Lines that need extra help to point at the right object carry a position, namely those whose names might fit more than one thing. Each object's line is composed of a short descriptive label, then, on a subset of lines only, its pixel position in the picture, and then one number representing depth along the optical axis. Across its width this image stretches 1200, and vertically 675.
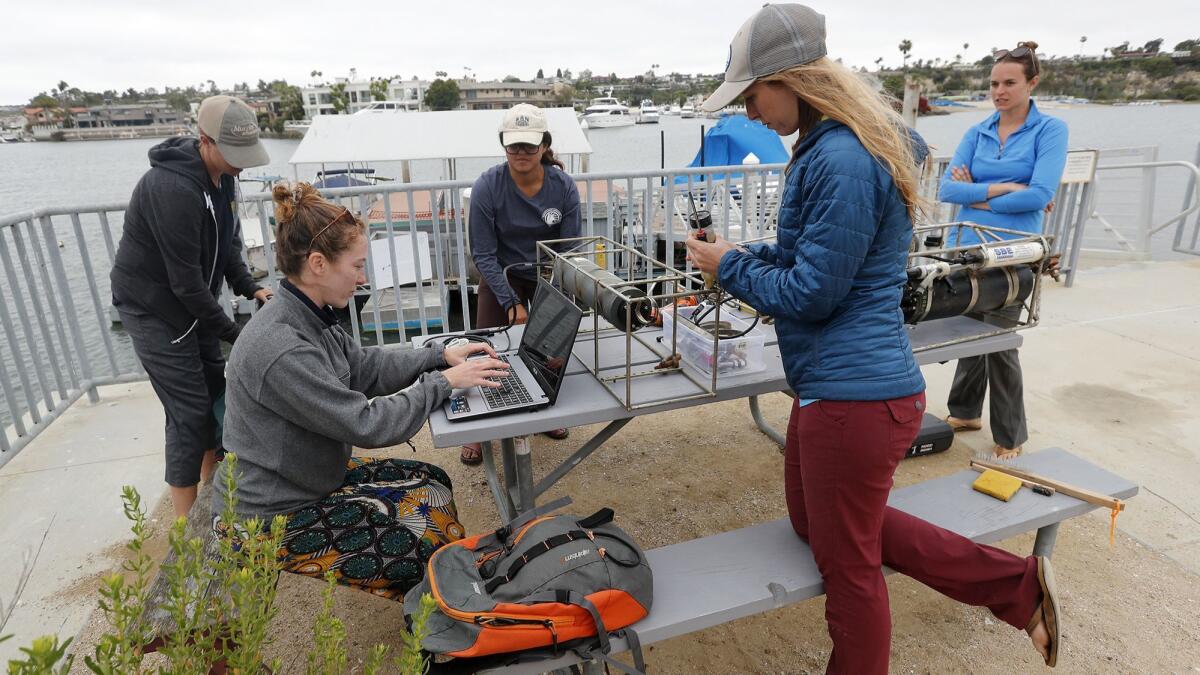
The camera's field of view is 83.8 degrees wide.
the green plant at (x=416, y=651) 1.00
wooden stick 2.22
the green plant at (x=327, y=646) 1.09
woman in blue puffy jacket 1.57
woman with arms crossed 3.09
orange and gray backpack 1.58
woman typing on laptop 1.83
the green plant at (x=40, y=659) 0.72
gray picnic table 2.03
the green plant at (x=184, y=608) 0.98
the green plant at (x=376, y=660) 1.06
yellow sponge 2.29
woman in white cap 3.24
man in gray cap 2.51
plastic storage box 2.29
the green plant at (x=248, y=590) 1.04
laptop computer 2.08
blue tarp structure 10.76
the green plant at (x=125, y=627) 0.87
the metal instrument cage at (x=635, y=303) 2.02
